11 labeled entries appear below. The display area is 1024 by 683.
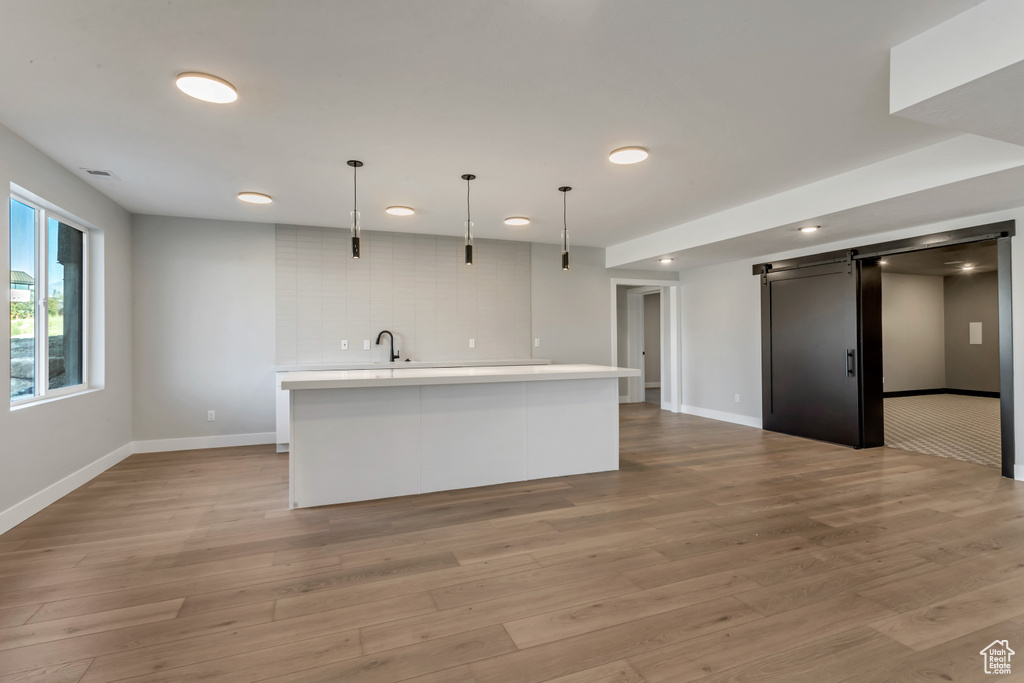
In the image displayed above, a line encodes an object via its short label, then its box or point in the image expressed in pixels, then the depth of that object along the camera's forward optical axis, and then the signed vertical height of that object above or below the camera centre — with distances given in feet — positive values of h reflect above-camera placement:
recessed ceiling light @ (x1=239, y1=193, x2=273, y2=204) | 15.03 +4.57
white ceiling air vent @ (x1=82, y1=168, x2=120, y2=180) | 12.85 +4.62
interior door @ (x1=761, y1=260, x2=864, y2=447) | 17.79 -0.44
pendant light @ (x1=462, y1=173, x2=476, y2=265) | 13.19 +2.75
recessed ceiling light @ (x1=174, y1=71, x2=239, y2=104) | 8.25 +4.44
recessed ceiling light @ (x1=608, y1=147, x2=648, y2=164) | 11.50 +4.42
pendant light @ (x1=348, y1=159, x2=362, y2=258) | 11.79 +2.71
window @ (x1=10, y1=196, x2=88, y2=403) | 11.57 +1.19
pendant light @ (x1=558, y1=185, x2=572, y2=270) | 14.06 +2.66
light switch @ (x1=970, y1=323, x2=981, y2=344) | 31.55 +0.46
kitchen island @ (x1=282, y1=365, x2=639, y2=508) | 11.55 -2.14
